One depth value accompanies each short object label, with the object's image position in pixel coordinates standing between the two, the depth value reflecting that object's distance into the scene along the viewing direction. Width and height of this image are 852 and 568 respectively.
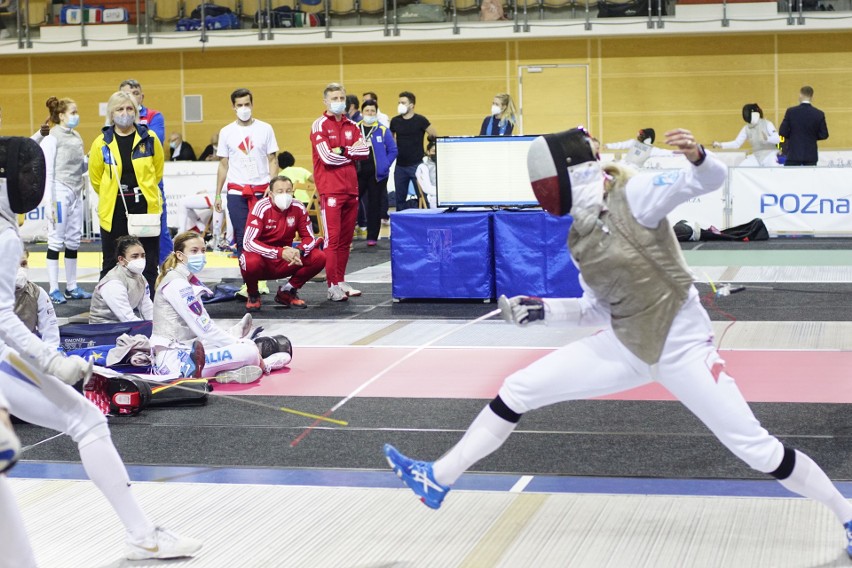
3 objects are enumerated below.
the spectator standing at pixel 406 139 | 13.95
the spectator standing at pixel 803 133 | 14.24
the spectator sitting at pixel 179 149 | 17.58
